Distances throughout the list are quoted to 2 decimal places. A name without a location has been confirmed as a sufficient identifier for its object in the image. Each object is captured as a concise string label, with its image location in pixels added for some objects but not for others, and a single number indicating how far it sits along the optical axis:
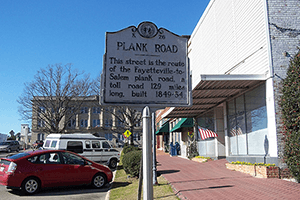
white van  16.55
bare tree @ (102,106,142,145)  32.98
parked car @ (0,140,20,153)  37.05
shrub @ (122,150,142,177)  11.40
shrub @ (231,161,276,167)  9.88
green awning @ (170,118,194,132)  22.02
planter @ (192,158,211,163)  17.08
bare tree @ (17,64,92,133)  32.03
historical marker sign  4.35
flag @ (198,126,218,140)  17.65
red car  9.59
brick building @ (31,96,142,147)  60.66
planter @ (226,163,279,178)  9.71
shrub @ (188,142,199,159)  20.08
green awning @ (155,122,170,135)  33.47
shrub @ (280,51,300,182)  8.94
